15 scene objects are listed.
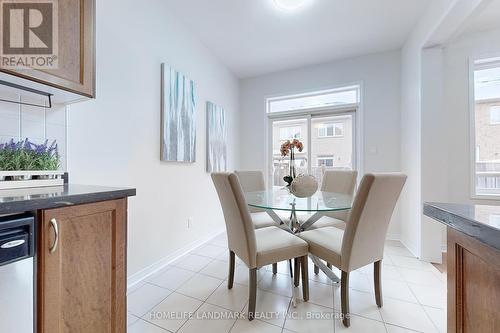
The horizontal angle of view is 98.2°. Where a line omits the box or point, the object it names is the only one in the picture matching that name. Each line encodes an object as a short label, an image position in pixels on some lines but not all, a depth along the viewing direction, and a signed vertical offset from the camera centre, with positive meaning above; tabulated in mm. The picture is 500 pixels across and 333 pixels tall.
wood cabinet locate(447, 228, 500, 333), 537 -337
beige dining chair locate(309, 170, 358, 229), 2129 -231
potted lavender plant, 1018 +15
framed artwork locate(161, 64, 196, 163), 2225 +562
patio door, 3523 +460
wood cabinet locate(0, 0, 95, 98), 1116 +642
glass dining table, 1597 -294
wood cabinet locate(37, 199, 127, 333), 803 -425
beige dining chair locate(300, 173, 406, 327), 1337 -439
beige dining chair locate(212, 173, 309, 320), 1461 -547
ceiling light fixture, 2150 +1649
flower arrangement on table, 2270 +184
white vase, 1909 -167
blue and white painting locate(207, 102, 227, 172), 3074 +435
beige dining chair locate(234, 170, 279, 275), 2479 -191
